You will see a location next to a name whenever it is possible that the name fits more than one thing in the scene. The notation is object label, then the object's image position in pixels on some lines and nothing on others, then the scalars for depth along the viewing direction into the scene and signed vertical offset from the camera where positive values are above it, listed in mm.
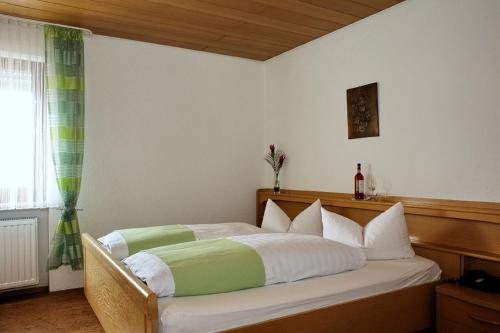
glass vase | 4277 -104
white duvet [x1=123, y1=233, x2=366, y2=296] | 1892 -472
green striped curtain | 3389 +446
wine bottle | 3225 -107
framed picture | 3238 +551
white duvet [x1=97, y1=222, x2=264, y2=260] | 2631 -446
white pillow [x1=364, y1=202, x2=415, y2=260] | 2590 -443
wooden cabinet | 2016 -767
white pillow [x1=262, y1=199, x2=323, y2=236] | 3160 -400
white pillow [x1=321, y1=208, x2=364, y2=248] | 2703 -404
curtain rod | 3261 +1383
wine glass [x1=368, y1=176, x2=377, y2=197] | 3222 -101
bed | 1717 -616
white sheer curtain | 3275 +551
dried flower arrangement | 4281 +176
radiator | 3256 -630
